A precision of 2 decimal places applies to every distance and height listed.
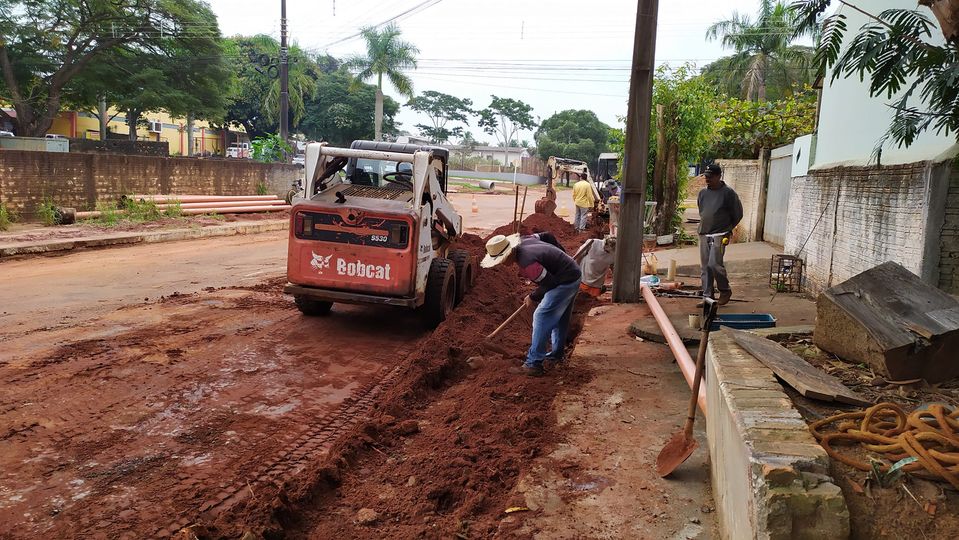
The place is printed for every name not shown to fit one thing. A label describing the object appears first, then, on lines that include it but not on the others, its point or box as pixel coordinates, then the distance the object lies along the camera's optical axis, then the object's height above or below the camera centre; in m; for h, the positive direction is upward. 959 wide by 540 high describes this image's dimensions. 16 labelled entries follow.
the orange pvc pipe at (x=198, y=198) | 19.25 -0.64
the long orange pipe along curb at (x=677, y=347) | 5.15 -1.25
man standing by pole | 8.28 -0.24
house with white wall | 5.68 +0.17
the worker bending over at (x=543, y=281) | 6.39 -0.83
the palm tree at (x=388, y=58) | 40.81 +7.75
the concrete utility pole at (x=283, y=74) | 27.23 +4.36
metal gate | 13.47 +0.27
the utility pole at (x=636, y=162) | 8.79 +0.50
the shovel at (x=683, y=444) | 3.96 -1.45
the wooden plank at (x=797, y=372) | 3.58 -0.95
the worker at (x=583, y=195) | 18.44 +0.03
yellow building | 42.56 +3.16
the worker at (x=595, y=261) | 10.35 -0.99
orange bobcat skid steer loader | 7.68 -0.68
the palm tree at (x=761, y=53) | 35.47 +8.30
